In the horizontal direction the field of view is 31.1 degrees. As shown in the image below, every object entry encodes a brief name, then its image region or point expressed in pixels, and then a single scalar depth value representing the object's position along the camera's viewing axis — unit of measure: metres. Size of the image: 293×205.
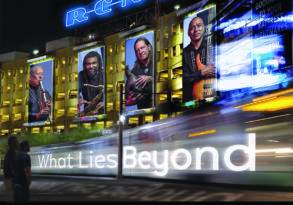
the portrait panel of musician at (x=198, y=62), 50.81
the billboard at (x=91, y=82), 67.62
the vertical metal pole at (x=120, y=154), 17.75
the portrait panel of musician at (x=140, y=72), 59.19
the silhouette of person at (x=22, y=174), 10.81
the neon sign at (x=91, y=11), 65.94
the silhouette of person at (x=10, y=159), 11.23
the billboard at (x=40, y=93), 77.56
